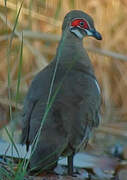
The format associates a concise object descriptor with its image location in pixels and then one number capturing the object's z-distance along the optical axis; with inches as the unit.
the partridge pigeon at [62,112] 297.1
